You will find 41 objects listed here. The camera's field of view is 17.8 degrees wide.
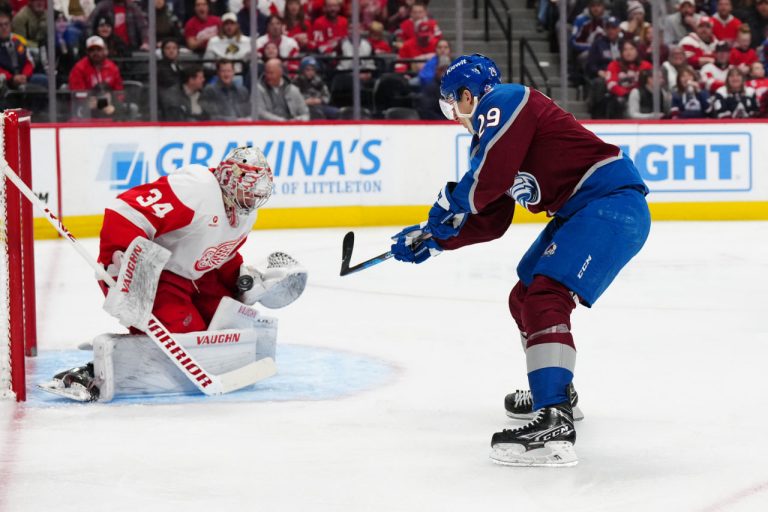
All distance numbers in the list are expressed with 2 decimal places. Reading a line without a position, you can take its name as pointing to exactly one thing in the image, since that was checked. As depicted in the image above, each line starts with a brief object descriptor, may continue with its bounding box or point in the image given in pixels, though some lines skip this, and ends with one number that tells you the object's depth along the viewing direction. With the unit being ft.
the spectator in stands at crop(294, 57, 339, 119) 60.60
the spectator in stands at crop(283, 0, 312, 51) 61.36
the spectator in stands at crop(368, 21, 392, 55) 61.81
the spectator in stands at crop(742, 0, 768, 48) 65.63
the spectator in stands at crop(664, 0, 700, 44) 64.18
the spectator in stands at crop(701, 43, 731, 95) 63.93
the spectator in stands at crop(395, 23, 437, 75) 62.52
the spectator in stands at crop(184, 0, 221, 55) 59.40
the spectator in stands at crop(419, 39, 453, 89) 62.26
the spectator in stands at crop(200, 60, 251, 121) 58.79
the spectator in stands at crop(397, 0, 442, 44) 63.12
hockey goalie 23.41
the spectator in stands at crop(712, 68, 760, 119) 62.87
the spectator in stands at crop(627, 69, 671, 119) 62.72
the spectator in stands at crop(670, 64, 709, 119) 62.77
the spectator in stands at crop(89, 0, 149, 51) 57.48
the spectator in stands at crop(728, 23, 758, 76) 65.44
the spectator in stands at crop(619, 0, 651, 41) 63.77
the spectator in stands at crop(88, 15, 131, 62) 57.48
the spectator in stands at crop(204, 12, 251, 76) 59.65
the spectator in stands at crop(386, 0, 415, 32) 62.77
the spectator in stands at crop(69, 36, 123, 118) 56.78
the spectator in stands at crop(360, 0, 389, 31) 61.61
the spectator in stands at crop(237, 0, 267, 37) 60.00
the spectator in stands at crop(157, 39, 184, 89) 58.24
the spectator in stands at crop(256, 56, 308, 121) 59.55
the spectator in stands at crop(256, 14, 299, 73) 60.70
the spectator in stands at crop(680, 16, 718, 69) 64.98
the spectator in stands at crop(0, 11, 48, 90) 56.38
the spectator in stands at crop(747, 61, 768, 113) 62.97
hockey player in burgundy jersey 19.28
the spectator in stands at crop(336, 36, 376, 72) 61.36
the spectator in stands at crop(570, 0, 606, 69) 64.03
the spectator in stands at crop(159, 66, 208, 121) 58.09
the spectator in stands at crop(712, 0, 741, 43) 65.94
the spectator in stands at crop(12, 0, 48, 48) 56.68
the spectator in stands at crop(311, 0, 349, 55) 61.36
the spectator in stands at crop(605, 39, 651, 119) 62.87
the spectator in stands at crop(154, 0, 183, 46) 58.29
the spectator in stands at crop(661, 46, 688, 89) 63.88
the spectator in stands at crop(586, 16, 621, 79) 64.23
